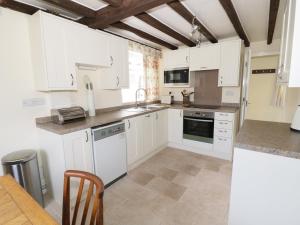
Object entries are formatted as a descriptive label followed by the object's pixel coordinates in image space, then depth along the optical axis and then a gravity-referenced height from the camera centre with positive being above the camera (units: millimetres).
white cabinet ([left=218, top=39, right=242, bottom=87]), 2850 +463
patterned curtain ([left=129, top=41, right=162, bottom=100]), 3562 +488
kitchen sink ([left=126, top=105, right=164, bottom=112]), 2998 -359
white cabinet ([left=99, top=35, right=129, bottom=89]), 2547 +380
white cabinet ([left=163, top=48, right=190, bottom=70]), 3383 +663
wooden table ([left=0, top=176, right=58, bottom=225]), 731 -578
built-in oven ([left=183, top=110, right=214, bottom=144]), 2996 -696
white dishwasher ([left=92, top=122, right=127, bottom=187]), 2037 -825
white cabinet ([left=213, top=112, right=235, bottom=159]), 2805 -773
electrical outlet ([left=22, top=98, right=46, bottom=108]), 1933 -132
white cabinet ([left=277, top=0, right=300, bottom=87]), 974 +213
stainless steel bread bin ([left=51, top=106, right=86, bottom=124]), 1954 -298
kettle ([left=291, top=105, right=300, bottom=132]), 1405 -297
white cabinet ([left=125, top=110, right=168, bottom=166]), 2557 -785
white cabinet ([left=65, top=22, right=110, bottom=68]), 2008 +595
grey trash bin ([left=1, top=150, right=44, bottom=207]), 1611 -785
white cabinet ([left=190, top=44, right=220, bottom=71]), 3049 +608
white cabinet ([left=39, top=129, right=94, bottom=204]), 1747 -727
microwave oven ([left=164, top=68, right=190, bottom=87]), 3400 +257
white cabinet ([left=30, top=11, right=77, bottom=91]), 1767 +435
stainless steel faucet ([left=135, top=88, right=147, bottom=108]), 3445 -76
